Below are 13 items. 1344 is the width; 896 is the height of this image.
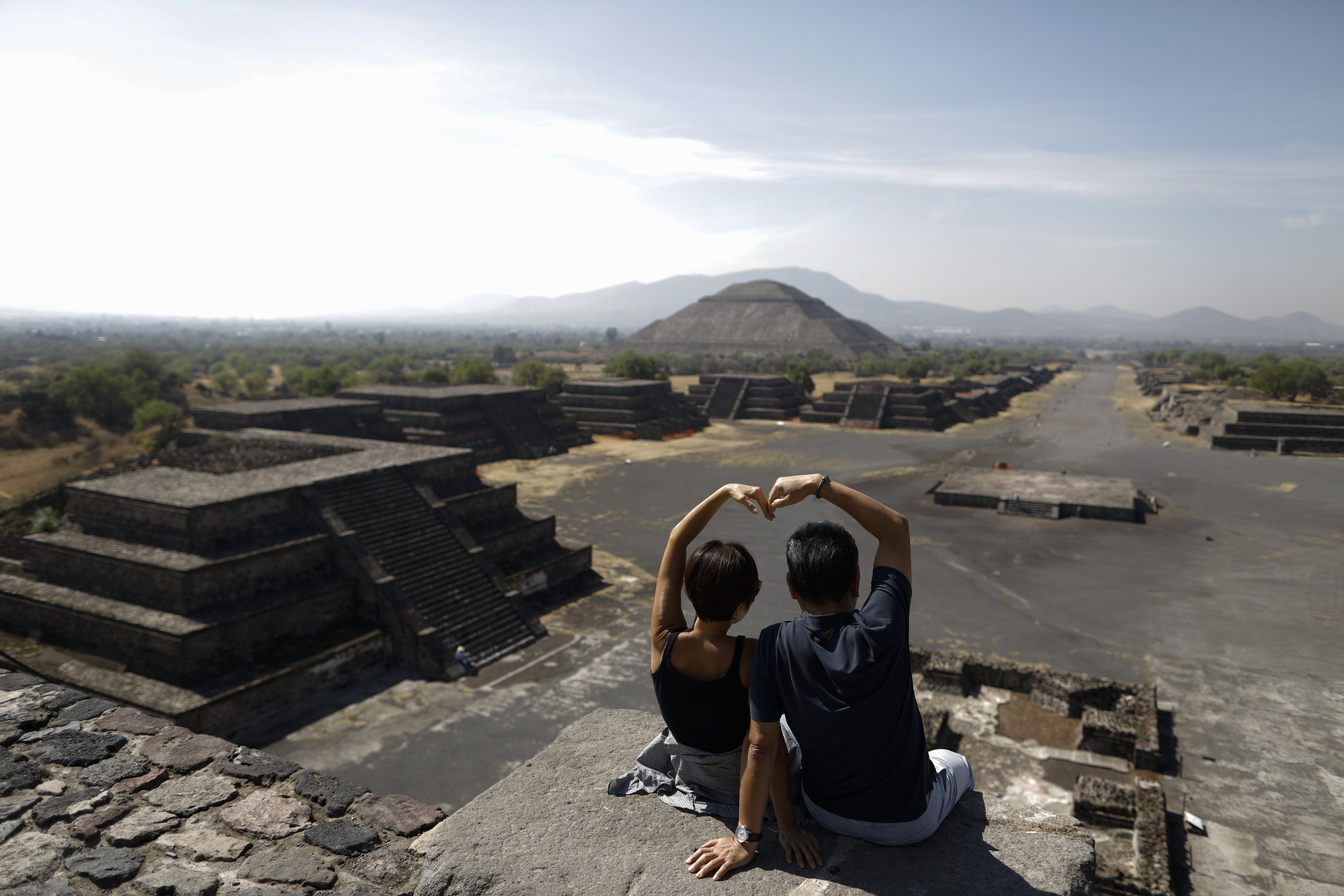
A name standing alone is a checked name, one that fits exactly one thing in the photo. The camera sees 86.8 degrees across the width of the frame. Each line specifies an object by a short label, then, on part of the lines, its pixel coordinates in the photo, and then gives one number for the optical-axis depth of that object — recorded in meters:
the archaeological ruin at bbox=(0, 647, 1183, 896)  3.13
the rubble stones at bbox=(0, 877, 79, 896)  3.55
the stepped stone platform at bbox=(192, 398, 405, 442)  30.41
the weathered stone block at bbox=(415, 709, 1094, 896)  3.03
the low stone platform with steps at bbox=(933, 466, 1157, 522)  28.70
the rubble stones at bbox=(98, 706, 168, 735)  5.11
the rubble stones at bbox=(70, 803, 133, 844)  4.02
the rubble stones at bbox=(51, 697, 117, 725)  5.16
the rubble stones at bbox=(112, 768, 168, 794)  4.45
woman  3.36
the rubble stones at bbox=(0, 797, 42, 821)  4.11
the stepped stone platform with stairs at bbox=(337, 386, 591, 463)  39.06
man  3.13
